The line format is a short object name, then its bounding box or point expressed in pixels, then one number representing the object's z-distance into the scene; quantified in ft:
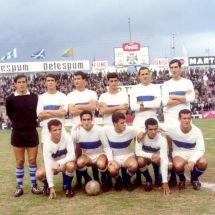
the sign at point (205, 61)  168.45
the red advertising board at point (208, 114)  108.33
